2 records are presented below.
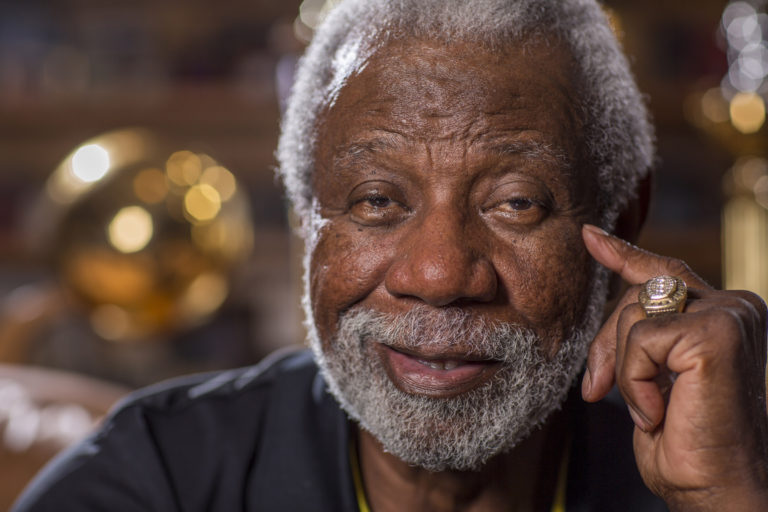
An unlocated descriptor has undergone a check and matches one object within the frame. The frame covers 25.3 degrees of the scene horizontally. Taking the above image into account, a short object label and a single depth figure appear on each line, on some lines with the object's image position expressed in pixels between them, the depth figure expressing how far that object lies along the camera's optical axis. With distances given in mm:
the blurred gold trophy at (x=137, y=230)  1160
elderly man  711
